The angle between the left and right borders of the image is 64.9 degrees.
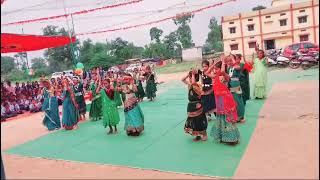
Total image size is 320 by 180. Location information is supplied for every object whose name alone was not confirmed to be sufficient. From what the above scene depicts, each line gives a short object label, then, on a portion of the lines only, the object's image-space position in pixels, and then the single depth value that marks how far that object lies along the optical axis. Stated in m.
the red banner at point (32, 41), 5.28
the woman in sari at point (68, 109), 5.75
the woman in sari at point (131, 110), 4.72
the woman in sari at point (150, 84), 8.39
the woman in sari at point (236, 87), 4.83
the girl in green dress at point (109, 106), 5.08
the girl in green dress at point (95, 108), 6.39
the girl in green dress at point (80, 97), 6.61
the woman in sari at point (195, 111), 4.10
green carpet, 3.44
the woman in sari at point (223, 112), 3.87
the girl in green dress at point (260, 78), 6.87
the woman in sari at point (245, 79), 6.04
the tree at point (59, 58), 30.73
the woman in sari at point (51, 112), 5.91
